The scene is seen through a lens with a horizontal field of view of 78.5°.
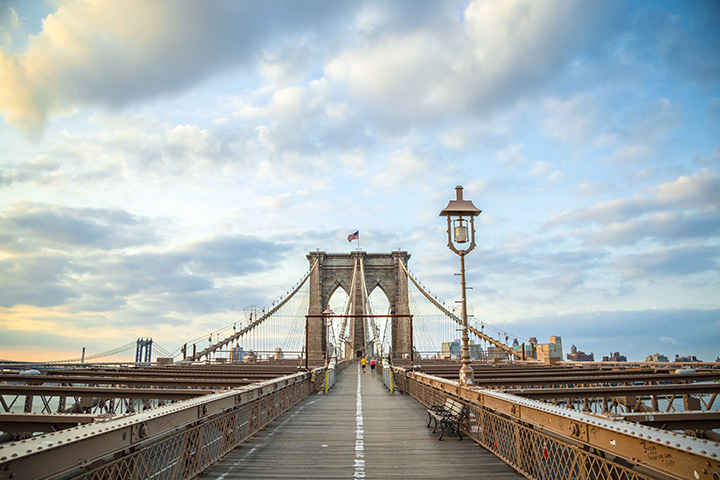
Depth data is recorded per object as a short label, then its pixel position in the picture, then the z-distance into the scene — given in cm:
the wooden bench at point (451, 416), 861
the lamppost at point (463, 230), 1016
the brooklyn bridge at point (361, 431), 350
